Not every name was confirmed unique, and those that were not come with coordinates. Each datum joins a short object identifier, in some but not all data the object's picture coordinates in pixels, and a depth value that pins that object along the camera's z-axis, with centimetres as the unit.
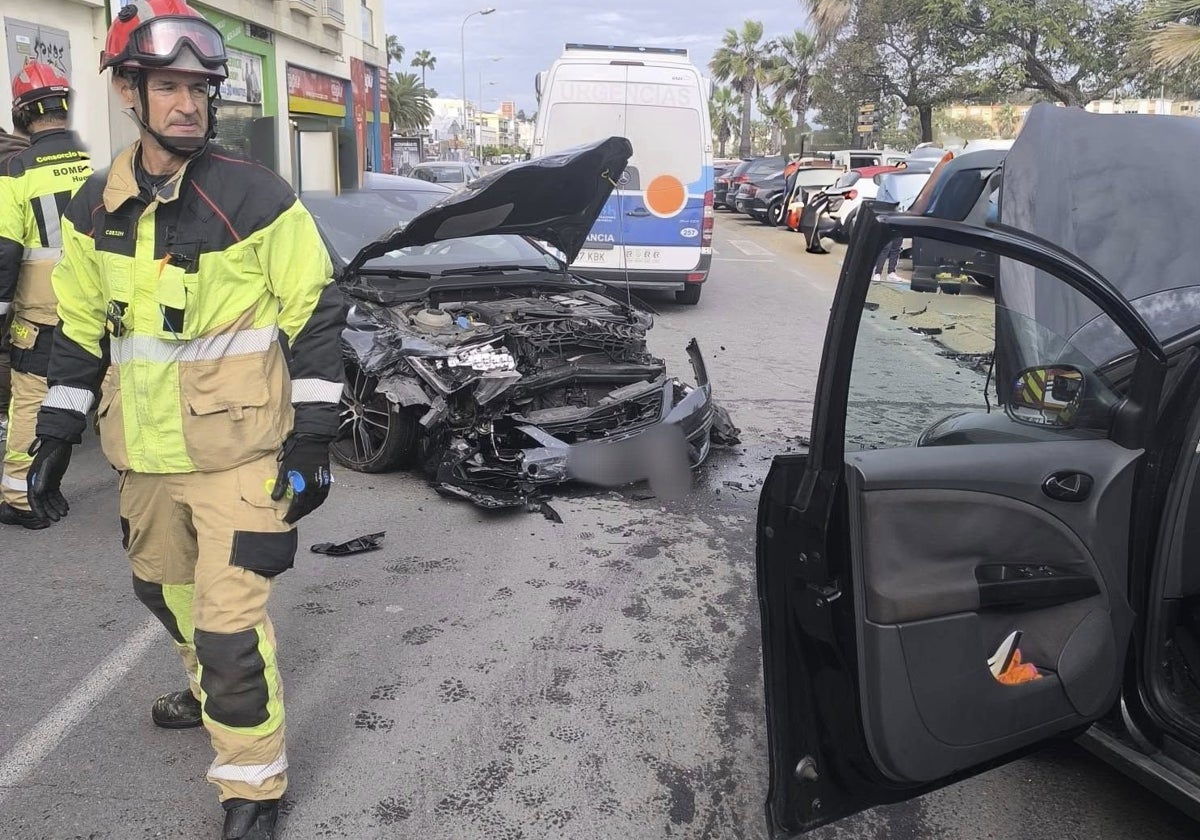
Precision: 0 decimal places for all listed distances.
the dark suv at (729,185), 3097
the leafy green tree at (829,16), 3378
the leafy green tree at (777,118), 6232
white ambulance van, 1023
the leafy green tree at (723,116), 8204
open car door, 195
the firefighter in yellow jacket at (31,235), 434
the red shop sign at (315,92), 2181
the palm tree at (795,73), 5273
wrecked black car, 504
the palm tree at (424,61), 8925
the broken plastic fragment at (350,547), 444
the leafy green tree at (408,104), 5821
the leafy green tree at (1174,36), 1551
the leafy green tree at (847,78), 3328
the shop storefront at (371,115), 2738
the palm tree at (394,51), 7138
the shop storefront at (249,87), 1605
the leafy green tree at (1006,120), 3522
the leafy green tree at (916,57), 3011
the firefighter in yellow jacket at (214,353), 238
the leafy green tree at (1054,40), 2727
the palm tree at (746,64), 6425
